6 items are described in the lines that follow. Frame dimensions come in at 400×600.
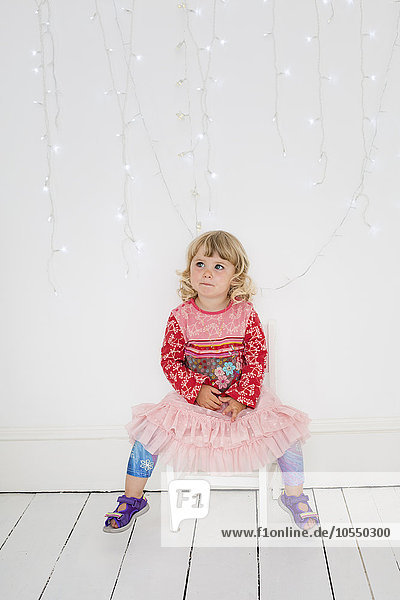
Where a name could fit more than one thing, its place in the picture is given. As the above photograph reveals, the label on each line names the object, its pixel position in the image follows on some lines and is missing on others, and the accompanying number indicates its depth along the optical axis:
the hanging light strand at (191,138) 2.18
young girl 1.93
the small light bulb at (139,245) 2.26
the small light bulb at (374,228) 2.25
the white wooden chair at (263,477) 1.92
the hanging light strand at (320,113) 2.17
